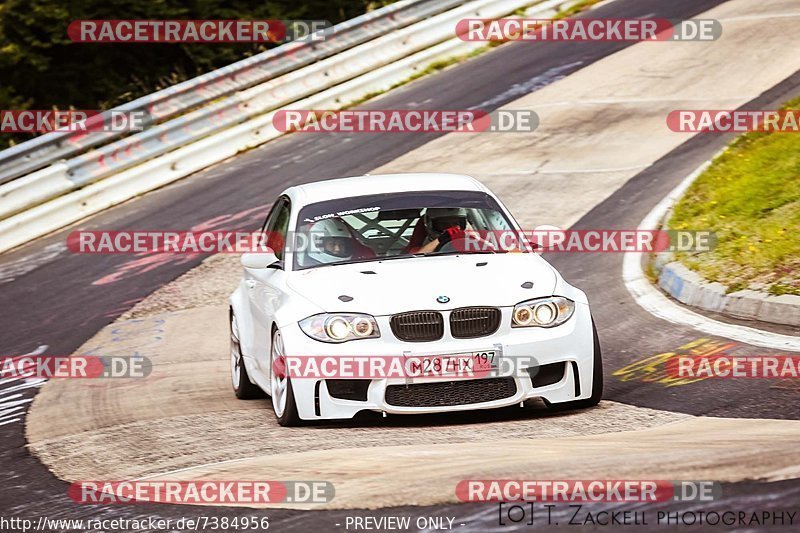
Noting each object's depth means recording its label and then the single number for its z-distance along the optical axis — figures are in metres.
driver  17.92
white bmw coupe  15.36
